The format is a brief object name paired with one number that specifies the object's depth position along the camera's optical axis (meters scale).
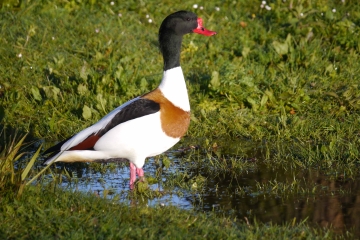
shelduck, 11.48
